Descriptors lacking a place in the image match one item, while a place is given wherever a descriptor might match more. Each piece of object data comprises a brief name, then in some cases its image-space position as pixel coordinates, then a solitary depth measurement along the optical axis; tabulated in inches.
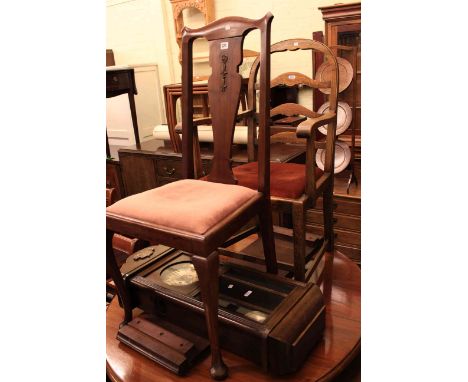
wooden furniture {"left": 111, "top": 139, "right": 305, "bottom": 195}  102.7
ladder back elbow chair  59.9
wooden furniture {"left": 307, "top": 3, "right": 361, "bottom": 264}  83.5
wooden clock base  48.4
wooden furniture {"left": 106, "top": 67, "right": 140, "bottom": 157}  119.2
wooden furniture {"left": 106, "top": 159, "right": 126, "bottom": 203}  131.7
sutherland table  46.8
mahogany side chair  43.2
